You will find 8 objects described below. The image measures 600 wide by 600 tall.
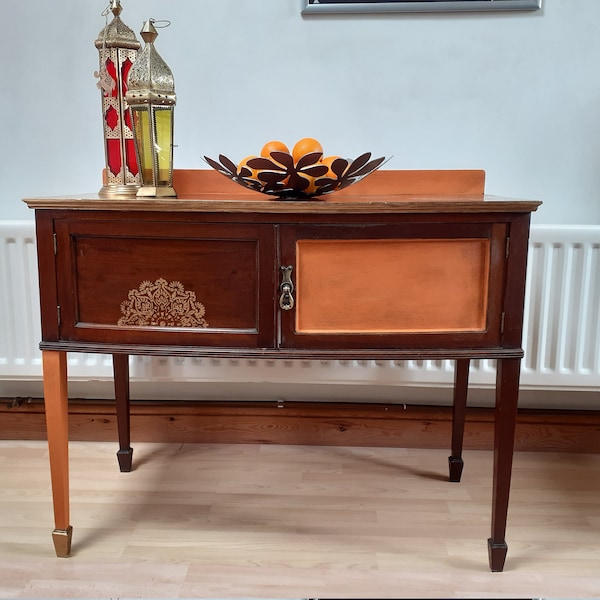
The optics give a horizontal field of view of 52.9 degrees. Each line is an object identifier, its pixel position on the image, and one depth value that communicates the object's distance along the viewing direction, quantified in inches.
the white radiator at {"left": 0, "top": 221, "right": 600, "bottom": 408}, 59.4
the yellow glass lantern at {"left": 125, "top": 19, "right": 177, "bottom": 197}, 43.3
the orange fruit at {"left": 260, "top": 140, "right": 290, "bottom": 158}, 45.5
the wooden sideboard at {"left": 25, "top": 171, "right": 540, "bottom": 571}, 40.9
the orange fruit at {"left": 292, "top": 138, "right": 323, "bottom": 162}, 45.3
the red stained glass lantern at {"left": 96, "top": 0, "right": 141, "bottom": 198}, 46.4
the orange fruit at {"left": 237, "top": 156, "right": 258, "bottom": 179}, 43.5
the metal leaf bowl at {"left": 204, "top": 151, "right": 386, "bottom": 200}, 41.7
